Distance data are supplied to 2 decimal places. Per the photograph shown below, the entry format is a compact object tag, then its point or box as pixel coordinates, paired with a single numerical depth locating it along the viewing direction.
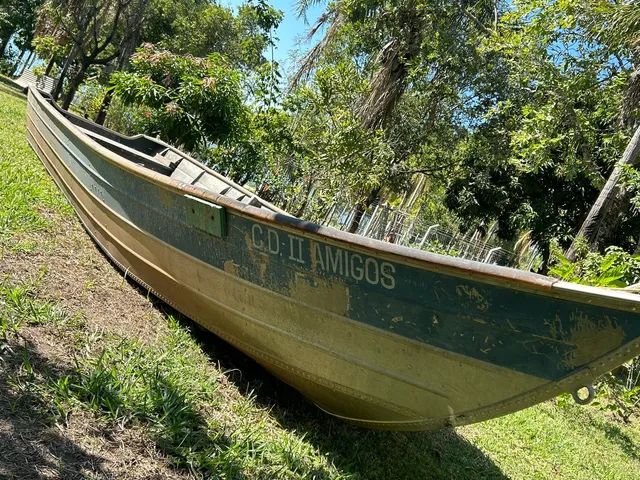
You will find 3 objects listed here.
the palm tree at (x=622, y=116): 6.73
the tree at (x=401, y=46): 10.12
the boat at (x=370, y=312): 2.26
